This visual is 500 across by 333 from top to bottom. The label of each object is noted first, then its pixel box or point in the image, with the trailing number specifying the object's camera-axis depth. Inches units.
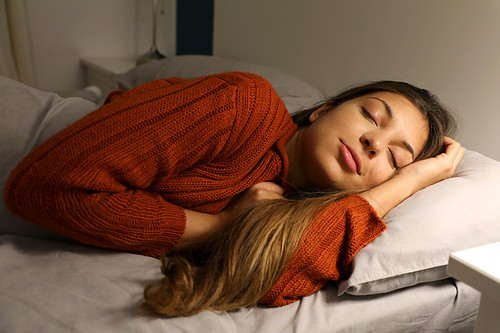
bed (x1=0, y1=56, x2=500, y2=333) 26.7
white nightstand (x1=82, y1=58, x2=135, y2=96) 94.6
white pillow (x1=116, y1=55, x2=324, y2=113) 65.4
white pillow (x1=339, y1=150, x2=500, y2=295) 31.9
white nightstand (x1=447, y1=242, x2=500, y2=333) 23.3
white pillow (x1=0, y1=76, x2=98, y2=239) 33.8
